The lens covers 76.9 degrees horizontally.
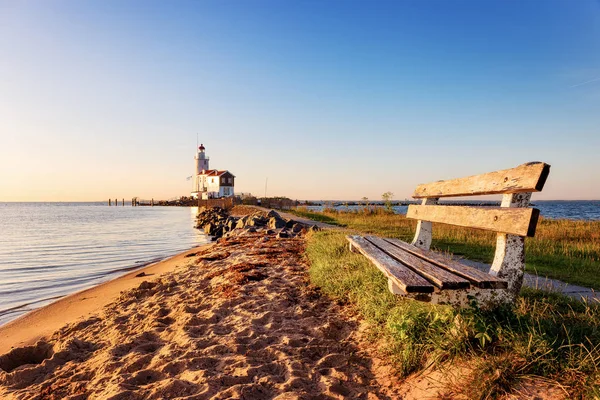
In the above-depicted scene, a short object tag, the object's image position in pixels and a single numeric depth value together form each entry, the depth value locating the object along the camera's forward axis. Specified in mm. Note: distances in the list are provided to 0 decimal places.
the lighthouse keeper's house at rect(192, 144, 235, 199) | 68562
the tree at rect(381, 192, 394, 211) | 22200
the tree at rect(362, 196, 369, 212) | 23395
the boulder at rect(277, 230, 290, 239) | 11710
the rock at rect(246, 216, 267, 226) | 15835
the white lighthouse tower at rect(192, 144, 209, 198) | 77556
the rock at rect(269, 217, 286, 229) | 14112
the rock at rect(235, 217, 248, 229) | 17275
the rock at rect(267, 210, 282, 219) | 17258
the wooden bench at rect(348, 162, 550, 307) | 2752
